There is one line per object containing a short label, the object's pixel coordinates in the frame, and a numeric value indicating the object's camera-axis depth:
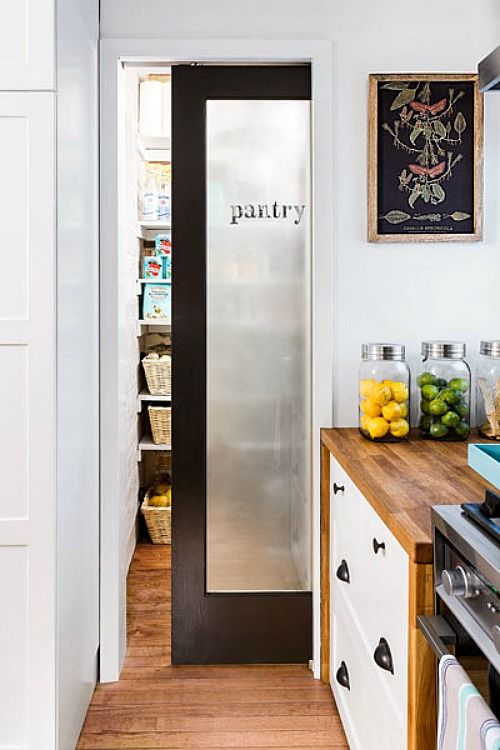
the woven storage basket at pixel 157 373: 4.39
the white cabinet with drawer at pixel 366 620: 1.66
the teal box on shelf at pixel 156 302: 4.47
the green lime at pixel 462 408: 2.54
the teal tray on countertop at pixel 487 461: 1.53
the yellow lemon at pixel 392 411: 2.47
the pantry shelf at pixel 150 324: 4.44
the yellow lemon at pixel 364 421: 2.56
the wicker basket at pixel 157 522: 4.32
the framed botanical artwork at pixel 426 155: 2.77
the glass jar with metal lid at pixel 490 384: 2.52
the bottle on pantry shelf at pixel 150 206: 4.44
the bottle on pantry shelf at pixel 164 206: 4.44
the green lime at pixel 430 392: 2.56
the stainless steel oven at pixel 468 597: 1.19
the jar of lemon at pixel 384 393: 2.49
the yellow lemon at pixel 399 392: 2.51
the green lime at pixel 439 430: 2.53
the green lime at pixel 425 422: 2.58
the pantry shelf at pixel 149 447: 4.40
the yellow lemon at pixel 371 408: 2.51
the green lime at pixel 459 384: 2.55
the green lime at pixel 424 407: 2.57
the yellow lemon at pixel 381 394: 2.49
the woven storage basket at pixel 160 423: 4.39
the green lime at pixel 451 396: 2.54
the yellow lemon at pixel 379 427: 2.49
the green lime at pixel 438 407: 2.52
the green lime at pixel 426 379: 2.58
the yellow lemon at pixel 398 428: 2.49
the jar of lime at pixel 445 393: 2.53
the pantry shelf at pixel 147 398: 4.40
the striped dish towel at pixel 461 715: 1.09
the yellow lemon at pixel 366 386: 2.53
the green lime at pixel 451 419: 2.52
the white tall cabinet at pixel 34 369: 2.09
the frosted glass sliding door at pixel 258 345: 2.85
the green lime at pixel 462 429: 2.53
